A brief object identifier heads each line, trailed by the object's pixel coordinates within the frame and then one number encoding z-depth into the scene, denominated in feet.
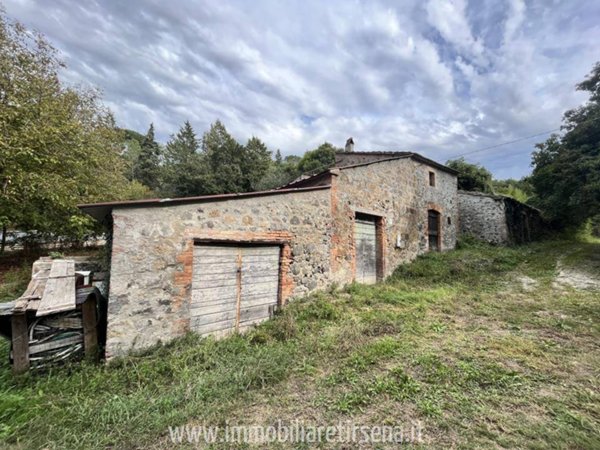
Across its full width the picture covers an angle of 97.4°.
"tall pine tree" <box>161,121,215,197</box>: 87.76
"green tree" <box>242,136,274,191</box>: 95.50
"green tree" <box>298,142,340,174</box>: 93.61
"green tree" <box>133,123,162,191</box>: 117.91
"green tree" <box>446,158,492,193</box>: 62.34
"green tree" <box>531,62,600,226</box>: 33.76
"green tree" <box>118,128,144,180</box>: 111.88
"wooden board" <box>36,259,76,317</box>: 11.16
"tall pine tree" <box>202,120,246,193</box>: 90.07
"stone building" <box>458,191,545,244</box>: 44.34
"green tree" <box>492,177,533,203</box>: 68.69
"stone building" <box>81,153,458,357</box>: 13.14
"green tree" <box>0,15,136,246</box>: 25.30
